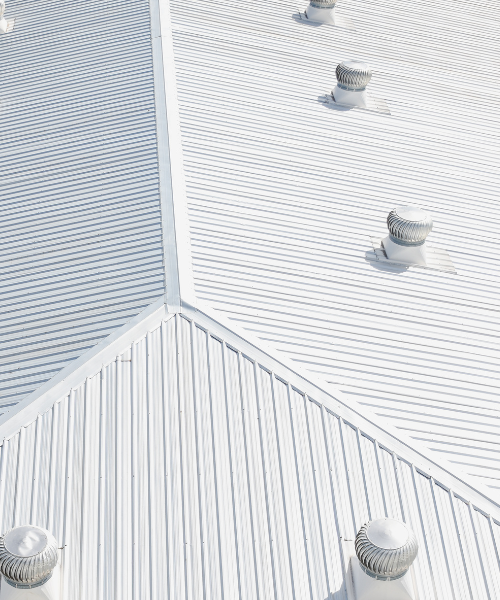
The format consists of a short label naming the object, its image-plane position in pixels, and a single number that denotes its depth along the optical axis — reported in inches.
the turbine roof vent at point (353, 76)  753.6
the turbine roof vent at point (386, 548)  361.7
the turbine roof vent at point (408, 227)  571.8
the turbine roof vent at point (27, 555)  352.2
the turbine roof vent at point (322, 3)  916.6
